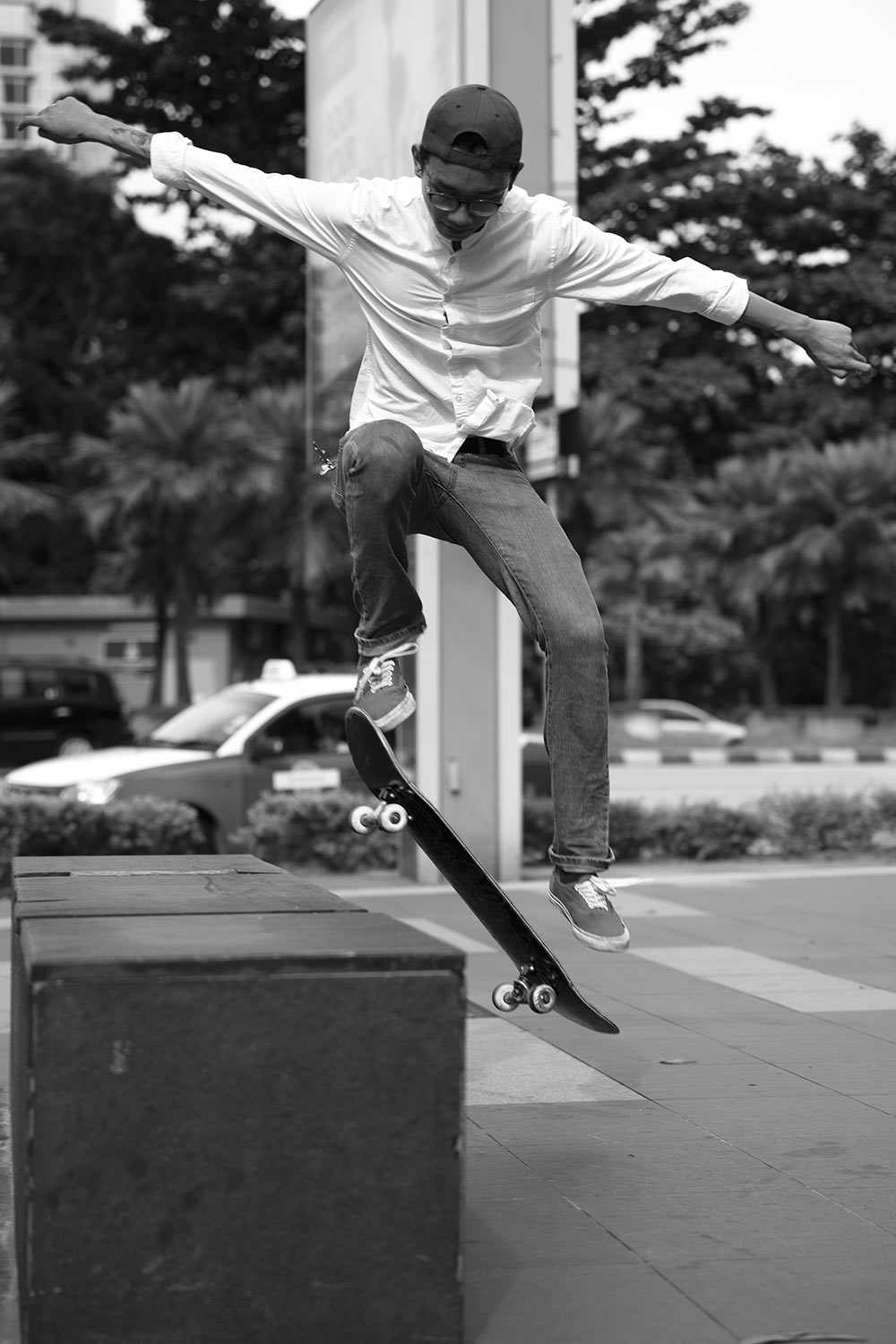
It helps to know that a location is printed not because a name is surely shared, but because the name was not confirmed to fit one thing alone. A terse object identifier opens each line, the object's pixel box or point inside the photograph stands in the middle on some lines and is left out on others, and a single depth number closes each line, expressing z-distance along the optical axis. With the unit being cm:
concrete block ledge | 262
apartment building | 8500
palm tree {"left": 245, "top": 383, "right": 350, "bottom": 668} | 2948
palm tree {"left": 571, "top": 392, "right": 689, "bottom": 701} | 3027
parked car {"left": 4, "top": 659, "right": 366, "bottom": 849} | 1178
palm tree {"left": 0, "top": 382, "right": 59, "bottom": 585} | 2812
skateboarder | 417
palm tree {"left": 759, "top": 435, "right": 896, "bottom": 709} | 3347
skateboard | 407
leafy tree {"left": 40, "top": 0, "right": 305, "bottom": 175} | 3441
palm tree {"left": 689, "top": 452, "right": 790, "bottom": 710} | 3466
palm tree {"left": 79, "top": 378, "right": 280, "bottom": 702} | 2909
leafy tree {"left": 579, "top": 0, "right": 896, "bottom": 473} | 3372
